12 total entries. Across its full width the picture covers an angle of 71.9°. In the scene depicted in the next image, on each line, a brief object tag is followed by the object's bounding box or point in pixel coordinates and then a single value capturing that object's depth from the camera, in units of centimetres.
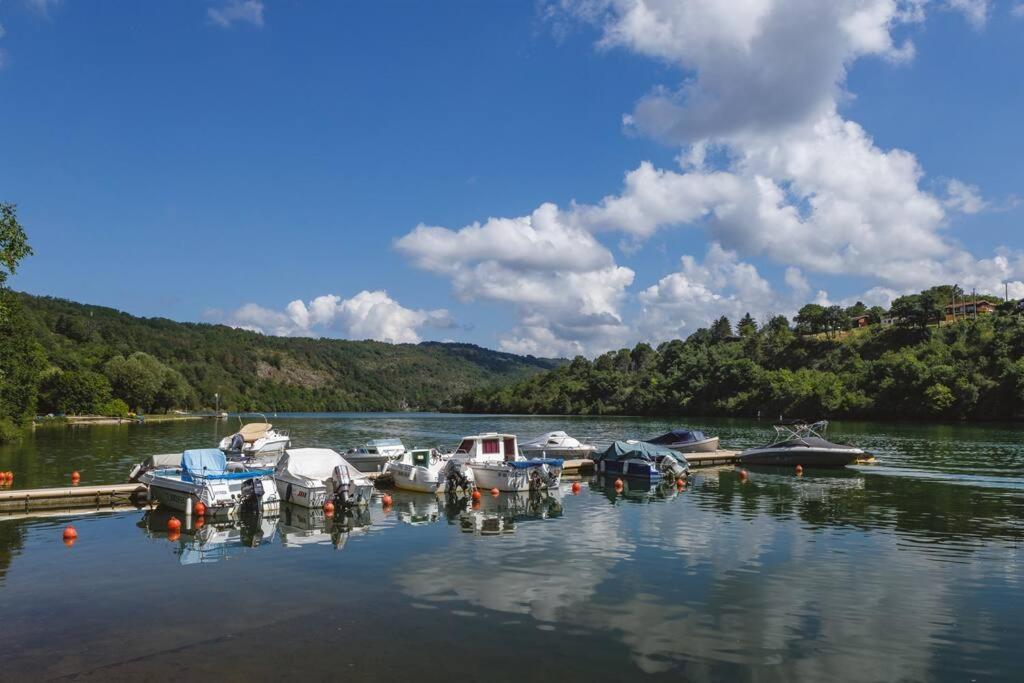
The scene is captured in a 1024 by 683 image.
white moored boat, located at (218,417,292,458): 4950
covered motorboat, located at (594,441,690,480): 4334
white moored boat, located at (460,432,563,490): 3741
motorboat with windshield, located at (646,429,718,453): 5525
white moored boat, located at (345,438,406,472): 4684
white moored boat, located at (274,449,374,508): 3114
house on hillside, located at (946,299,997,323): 17140
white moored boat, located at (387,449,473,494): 3719
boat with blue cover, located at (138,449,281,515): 2977
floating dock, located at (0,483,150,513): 3042
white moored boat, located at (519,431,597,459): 5348
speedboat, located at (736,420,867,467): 4872
